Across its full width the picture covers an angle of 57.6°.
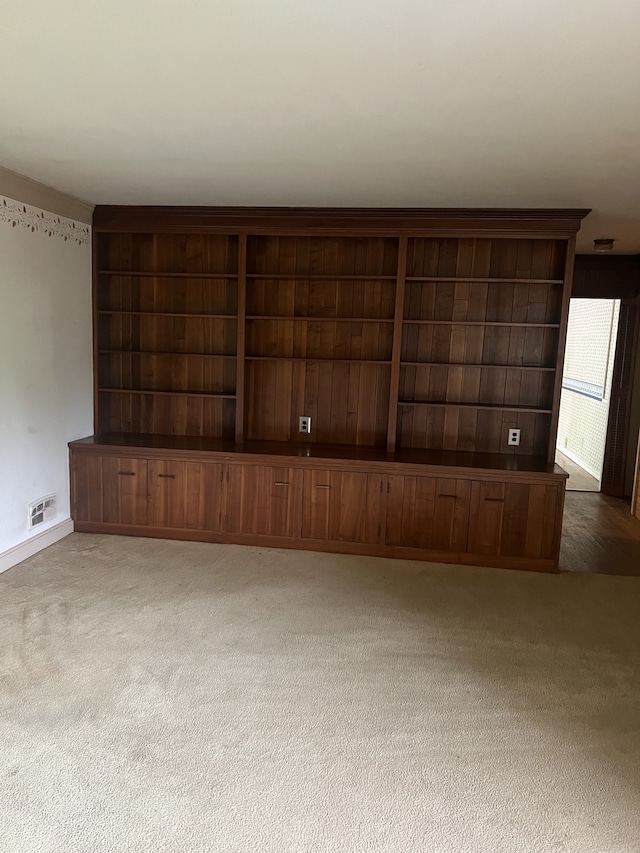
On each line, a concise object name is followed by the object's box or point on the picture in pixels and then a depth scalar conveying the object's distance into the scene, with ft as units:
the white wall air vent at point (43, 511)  12.67
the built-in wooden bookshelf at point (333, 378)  13.06
